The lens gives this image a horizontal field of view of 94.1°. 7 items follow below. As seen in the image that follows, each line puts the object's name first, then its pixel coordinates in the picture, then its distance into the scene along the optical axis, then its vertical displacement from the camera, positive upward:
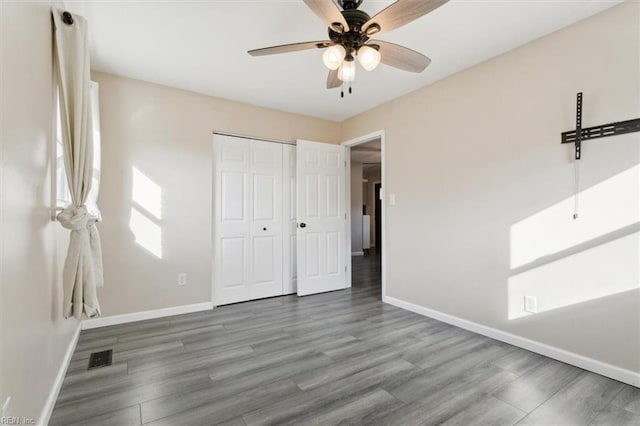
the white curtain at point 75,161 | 1.86 +0.30
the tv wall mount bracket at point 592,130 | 1.96 +0.51
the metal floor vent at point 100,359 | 2.21 -1.17
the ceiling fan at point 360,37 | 1.57 +1.03
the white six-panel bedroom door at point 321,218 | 4.16 -0.17
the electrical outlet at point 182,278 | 3.40 -0.82
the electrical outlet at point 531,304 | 2.42 -0.82
